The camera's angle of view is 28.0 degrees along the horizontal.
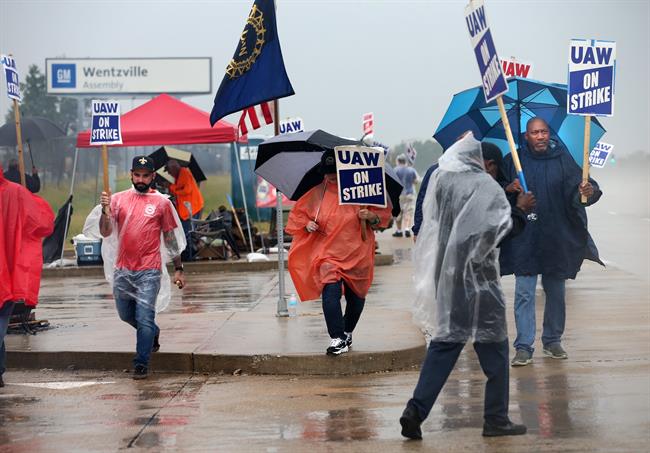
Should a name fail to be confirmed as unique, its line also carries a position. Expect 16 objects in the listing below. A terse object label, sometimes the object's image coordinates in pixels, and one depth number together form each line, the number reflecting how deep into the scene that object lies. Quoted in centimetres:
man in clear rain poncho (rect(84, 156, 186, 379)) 1086
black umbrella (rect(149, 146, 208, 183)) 2532
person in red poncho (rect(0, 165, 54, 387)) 1031
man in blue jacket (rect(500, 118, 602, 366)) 1066
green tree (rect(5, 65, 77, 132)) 8756
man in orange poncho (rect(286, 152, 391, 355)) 1060
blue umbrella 1279
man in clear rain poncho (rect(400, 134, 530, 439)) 777
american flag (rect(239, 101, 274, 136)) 1441
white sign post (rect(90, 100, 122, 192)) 1316
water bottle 1393
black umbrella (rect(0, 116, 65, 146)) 2594
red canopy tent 2389
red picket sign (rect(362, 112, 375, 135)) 3853
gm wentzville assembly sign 6178
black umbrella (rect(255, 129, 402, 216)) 1125
